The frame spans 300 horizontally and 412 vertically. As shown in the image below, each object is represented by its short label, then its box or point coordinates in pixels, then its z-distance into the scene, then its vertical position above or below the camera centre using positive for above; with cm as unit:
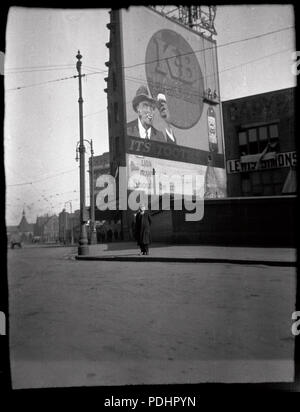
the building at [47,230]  5569 -85
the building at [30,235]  4923 -145
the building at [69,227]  4466 -55
